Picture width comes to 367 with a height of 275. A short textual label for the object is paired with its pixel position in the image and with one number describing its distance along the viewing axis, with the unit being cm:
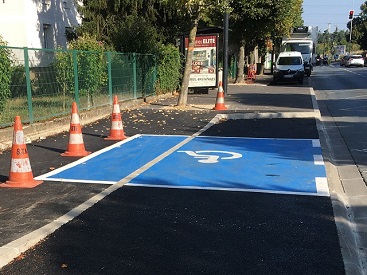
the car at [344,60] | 6805
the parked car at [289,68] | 2707
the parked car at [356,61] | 6272
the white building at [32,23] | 2070
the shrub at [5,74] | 851
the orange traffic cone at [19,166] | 579
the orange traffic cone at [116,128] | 924
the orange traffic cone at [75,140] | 770
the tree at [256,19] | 2614
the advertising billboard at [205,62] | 1891
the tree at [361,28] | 10175
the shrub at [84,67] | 1088
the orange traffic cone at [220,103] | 1409
